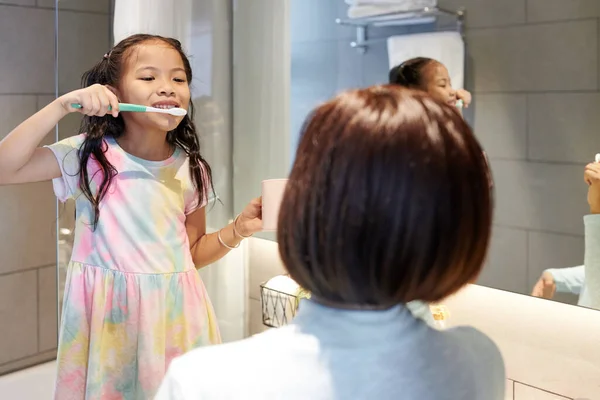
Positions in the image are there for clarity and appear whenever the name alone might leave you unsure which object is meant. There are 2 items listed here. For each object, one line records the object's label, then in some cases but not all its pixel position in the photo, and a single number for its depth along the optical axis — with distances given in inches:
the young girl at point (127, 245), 40.0
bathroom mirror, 40.4
